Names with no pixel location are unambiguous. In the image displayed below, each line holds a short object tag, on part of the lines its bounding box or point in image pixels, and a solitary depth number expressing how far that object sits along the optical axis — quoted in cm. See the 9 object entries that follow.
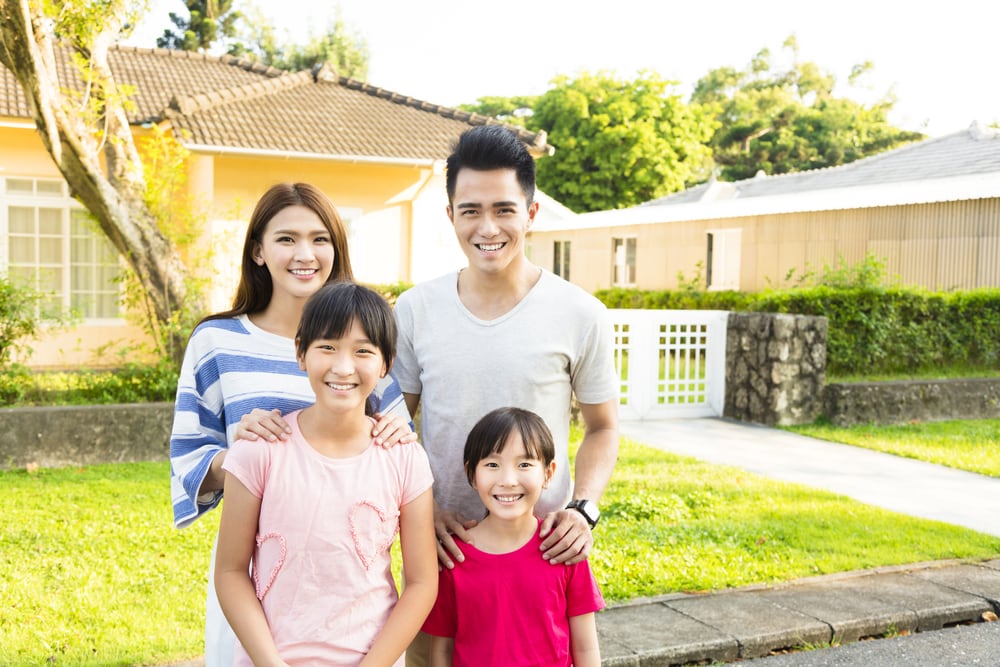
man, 251
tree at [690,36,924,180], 4147
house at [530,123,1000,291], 1534
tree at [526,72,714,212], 3859
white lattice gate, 1110
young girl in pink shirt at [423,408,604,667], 245
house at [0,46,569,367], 1209
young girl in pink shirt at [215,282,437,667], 215
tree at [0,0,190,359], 791
